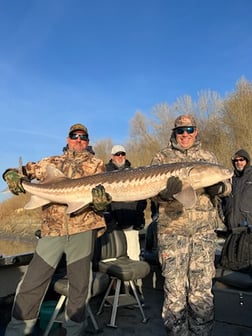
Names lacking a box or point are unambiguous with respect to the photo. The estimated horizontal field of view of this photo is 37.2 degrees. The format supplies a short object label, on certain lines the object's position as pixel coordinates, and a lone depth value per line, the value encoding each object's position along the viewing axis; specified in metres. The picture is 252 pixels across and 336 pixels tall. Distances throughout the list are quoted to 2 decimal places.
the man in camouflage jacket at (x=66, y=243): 3.77
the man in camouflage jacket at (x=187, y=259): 3.83
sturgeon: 3.85
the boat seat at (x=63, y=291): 4.22
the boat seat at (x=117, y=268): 4.91
